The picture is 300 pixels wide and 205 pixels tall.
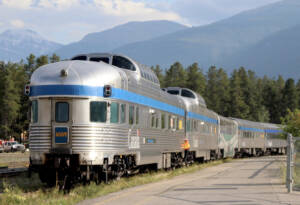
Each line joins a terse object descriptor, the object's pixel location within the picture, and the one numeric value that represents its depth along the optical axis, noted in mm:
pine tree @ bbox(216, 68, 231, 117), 117812
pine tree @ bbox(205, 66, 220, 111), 115250
